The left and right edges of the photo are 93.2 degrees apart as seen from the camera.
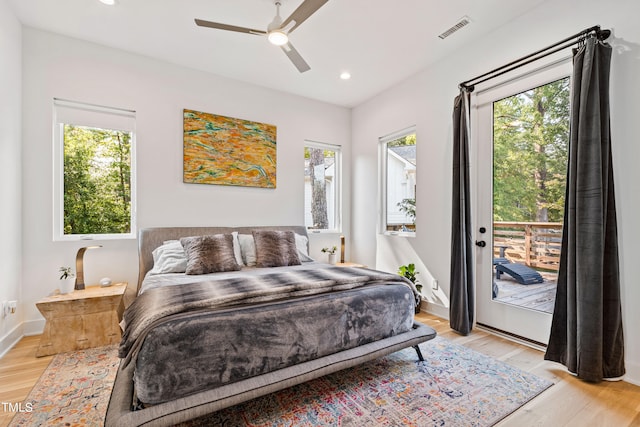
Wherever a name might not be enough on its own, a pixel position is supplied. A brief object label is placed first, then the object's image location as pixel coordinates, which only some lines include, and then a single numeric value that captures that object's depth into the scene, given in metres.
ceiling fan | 2.06
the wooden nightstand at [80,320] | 2.56
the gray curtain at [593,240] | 2.11
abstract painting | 3.72
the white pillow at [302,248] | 3.76
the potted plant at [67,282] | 2.77
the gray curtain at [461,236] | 3.06
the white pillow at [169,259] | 2.96
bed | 1.51
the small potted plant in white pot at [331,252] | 4.48
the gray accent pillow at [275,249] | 3.34
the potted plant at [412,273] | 3.77
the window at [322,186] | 4.74
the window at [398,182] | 4.09
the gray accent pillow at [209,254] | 2.90
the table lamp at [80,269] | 2.89
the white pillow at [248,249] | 3.42
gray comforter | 1.61
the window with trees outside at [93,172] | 3.18
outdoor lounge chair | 2.74
